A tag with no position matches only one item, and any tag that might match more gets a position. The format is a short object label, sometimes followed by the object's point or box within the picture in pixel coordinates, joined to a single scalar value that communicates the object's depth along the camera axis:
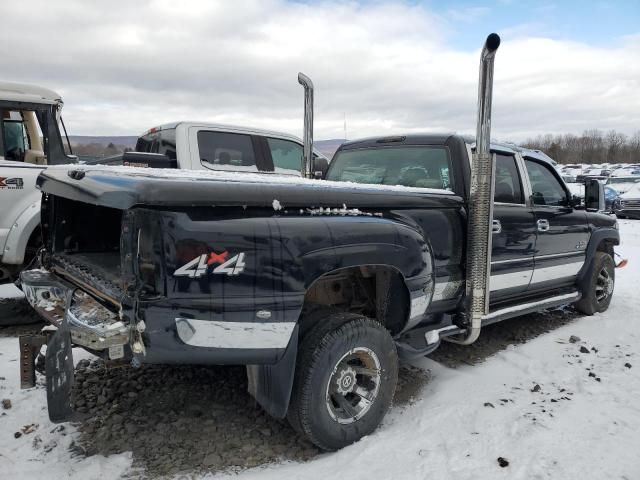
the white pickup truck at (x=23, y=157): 4.89
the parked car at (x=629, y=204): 18.19
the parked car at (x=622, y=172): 32.55
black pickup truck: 2.21
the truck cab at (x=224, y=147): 6.32
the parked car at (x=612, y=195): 17.97
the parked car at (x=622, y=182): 19.36
